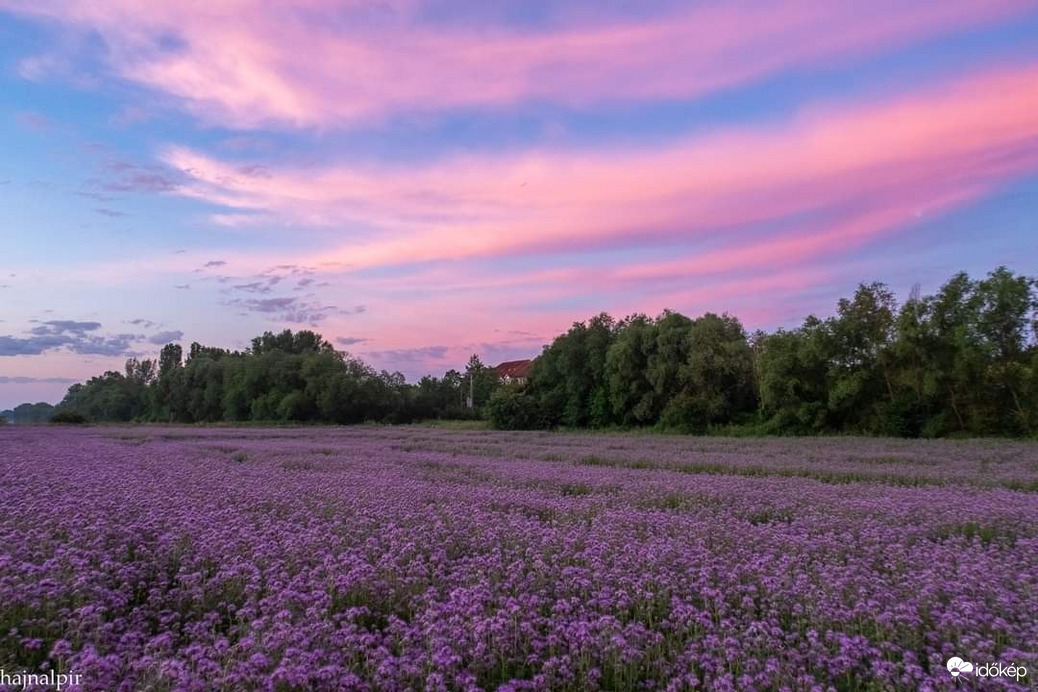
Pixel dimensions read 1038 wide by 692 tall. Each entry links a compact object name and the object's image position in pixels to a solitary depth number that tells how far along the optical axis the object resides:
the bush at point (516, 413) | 56.50
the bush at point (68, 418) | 67.62
